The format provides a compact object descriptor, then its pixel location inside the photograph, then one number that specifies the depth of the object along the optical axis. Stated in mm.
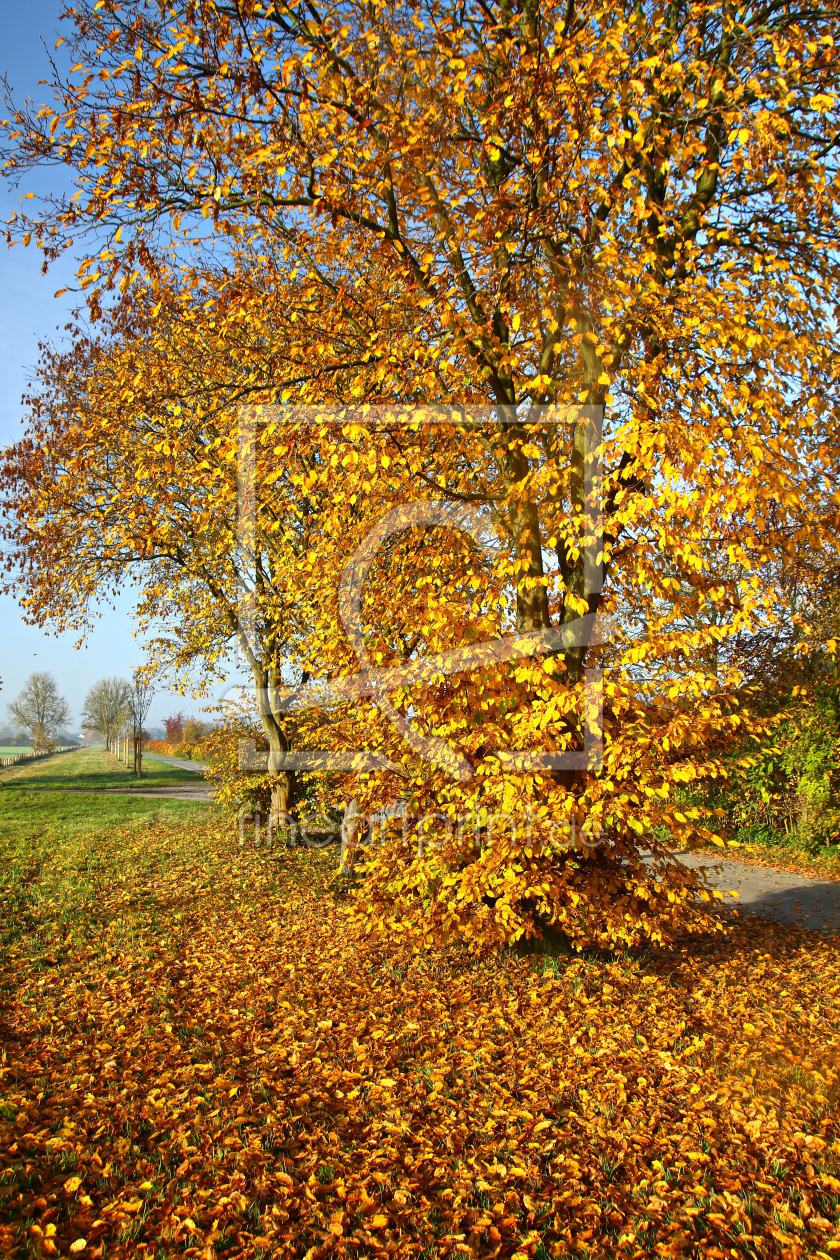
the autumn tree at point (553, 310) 4578
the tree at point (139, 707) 27234
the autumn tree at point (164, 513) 8664
